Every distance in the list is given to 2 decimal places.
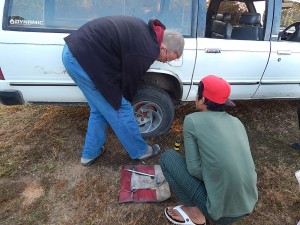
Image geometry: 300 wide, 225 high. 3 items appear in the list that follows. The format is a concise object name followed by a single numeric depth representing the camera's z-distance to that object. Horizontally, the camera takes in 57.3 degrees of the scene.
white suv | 2.50
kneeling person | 1.72
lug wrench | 2.55
